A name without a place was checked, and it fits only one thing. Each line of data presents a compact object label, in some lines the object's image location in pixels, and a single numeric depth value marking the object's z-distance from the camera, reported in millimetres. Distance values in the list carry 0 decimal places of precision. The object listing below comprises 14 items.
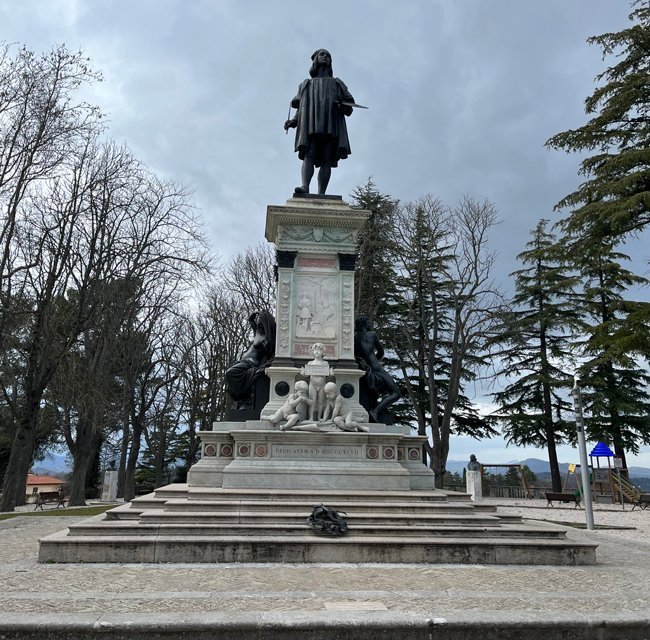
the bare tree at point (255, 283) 28953
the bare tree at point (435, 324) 29000
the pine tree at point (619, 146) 20781
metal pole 16094
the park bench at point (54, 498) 28355
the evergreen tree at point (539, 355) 35000
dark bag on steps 8078
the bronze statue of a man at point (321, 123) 13727
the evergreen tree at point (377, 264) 29953
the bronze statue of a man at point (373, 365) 12078
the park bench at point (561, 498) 24484
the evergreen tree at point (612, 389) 32156
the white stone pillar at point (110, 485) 27922
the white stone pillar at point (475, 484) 25266
